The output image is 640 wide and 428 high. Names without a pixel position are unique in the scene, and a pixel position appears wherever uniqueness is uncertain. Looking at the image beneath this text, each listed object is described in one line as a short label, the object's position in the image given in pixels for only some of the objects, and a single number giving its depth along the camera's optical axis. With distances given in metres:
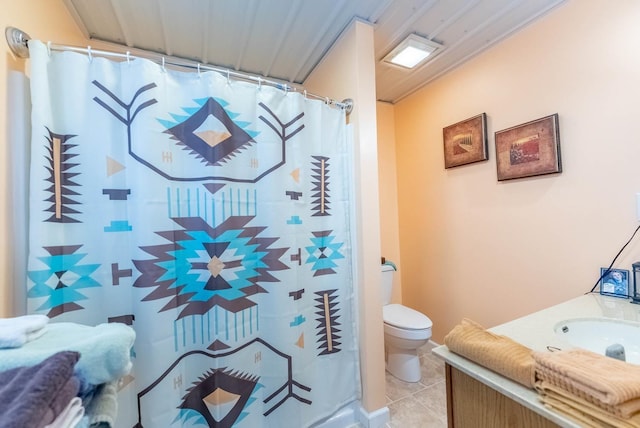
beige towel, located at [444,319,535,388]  0.64
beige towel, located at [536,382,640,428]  0.49
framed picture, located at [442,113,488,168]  1.79
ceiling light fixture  1.65
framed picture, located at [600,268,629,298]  1.20
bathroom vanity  0.62
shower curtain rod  0.91
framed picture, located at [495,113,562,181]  1.45
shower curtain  0.98
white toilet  1.72
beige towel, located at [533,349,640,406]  0.49
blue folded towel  0.46
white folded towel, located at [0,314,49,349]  0.51
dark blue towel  0.35
